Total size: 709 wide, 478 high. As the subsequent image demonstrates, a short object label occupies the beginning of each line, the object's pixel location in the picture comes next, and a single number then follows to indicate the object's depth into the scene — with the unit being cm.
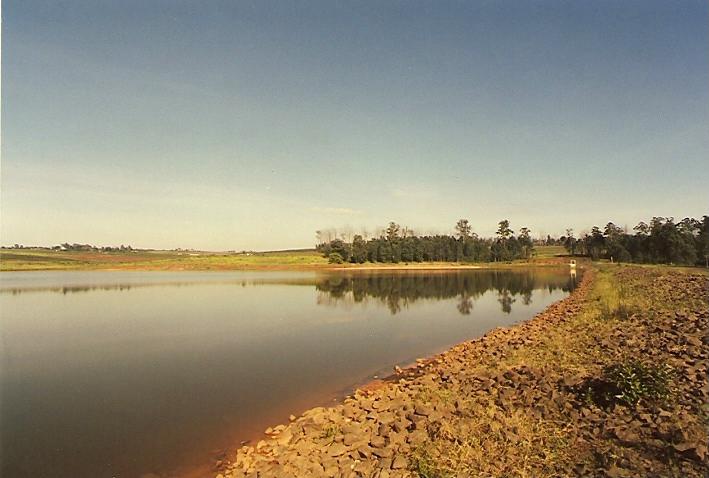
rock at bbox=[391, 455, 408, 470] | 680
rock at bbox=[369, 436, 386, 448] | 774
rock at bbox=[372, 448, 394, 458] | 729
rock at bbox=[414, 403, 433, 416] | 881
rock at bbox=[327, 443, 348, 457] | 767
